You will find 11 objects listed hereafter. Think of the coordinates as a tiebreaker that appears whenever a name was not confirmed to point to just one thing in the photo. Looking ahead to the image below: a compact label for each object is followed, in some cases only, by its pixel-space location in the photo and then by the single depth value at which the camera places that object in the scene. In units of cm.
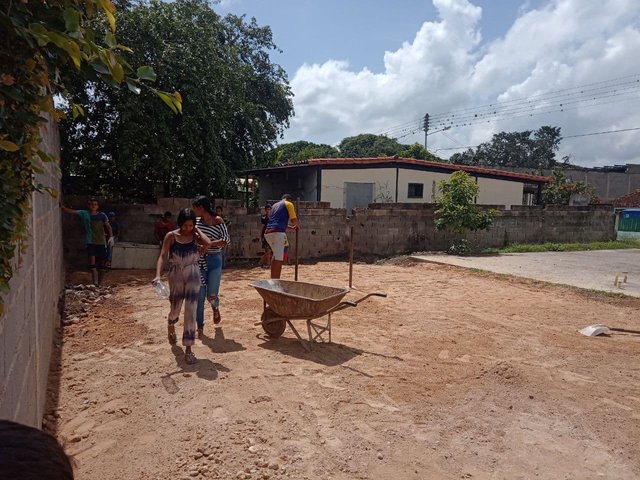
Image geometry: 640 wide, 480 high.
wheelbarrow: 512
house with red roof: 1639
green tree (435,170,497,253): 1411
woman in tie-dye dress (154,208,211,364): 485
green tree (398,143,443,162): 3450
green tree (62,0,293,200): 1066
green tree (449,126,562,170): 5256
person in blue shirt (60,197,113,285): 890
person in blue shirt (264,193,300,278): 762
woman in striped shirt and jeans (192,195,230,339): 541
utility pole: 3878
